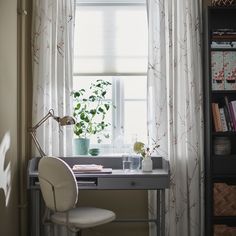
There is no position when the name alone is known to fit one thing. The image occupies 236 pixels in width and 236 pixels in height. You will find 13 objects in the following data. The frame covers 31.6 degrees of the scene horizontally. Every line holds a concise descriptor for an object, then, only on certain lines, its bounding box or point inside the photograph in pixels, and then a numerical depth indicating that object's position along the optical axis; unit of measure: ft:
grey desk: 10.52
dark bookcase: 11.43
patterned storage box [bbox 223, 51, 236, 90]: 11.54
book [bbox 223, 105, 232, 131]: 11.65
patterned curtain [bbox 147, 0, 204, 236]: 11.91
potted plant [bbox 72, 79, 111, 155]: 12.17
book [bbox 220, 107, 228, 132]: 11.64
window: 12.56
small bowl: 12.10
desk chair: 9.45
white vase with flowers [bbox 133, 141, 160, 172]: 11.14
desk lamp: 10.97
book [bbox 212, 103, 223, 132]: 11.60
